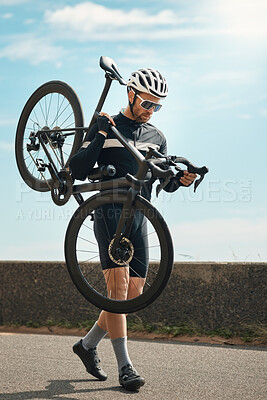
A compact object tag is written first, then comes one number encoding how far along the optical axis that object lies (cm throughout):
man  454
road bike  418
